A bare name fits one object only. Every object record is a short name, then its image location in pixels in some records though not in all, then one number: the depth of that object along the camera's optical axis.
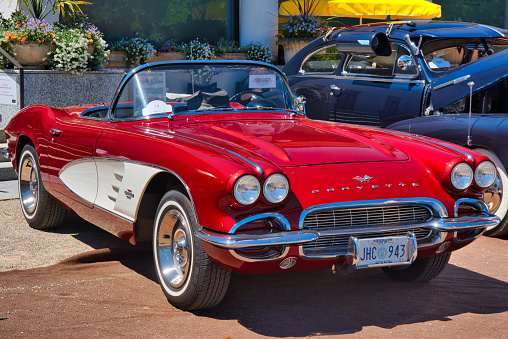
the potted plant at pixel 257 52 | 12.93
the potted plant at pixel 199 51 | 12.12
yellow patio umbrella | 11.39
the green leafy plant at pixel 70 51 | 9.42
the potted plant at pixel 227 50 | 12.53
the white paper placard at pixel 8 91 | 9.11
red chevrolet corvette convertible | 3.57
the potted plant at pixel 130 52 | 11.15
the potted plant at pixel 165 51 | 11.86
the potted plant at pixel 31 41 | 9.23
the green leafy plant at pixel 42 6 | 9.73
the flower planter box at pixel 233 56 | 12.57
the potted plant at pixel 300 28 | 12.93
